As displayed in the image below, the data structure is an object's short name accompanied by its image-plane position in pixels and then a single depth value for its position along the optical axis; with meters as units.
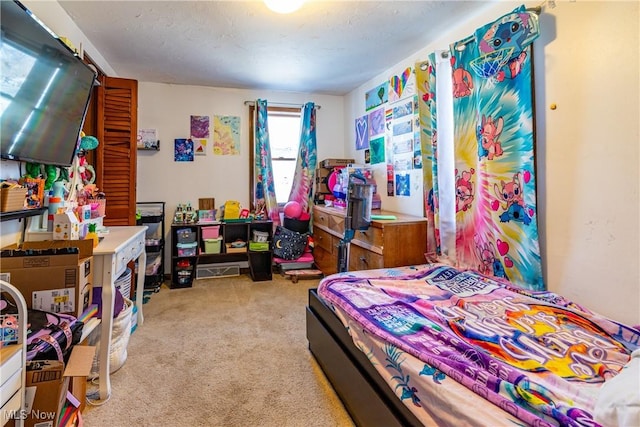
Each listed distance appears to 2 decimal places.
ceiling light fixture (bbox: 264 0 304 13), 1.92
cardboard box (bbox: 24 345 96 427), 1.15
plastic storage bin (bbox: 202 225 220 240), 3.67
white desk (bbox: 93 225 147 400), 1.66
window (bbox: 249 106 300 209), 4.17
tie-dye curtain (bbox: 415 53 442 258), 2.45
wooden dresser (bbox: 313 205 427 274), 2.47
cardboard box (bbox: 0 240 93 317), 1.37
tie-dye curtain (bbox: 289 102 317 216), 4.09
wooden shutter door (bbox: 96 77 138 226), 2.77
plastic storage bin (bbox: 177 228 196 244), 3.56
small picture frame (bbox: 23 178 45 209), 1.68
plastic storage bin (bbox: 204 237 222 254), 3.66
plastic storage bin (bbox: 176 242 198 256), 3.54
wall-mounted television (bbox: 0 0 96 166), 1.40
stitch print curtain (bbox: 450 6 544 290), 1.82
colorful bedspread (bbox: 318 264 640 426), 0.93
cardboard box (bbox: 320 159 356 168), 4.02
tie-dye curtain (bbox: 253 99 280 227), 3.93
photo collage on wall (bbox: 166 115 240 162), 3.84
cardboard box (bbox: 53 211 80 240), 1.67
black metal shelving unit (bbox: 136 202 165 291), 3.45
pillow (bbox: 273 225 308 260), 3.90
